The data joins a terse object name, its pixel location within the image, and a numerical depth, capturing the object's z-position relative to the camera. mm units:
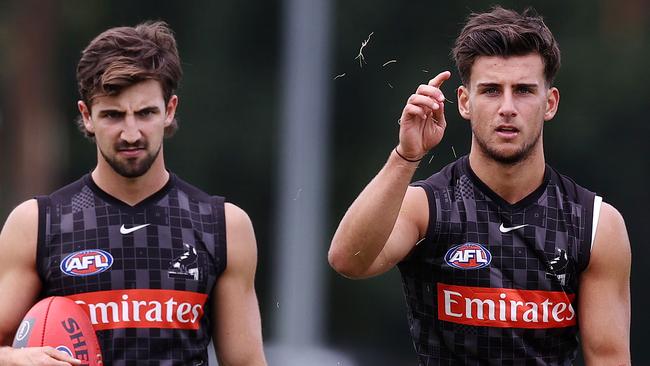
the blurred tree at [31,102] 42937
